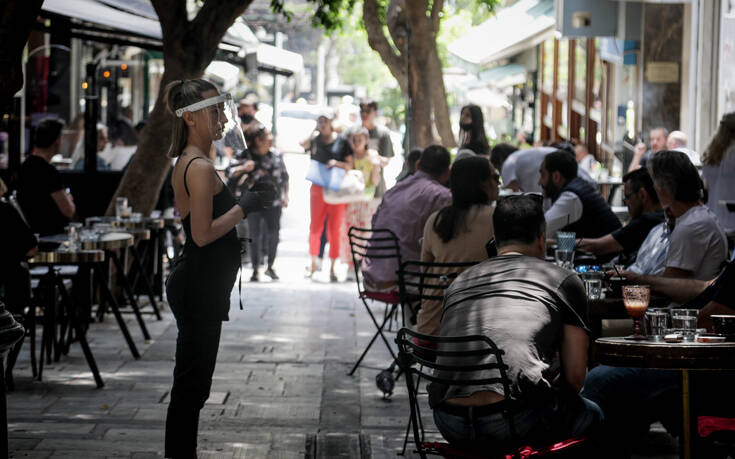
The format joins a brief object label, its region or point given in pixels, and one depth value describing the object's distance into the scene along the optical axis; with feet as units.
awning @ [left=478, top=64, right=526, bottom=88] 98.91
